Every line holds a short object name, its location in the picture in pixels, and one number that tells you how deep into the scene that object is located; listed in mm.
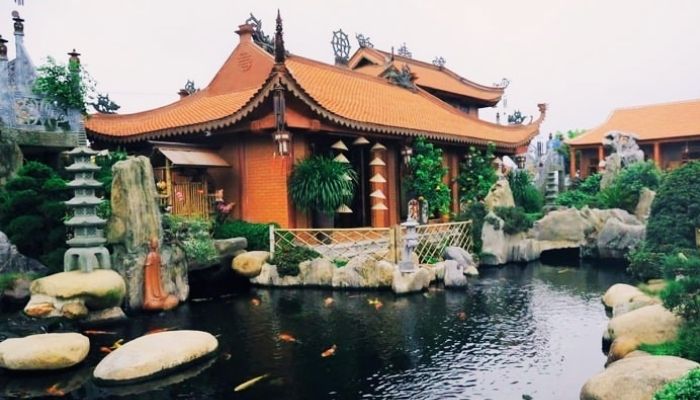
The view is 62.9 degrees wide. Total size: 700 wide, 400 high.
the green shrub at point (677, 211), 9523
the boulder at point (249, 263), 12555
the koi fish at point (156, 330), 8757
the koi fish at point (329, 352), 7402
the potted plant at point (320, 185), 13672
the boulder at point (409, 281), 11266
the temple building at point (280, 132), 13695
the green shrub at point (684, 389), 3521
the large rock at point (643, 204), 18969
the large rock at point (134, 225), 10242
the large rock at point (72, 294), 8945
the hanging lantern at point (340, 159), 14398
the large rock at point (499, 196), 16984
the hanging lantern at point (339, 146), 14781
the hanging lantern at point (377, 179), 15246
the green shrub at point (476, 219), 15617
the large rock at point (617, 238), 16062
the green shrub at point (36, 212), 11078
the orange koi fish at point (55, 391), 6340
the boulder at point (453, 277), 11875
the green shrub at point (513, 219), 15609
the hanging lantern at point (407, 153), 16859
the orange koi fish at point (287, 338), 8125
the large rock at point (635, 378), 5051
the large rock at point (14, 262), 10727
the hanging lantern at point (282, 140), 12891
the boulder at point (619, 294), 9171
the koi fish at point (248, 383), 6277
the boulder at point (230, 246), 12602
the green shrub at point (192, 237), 11164
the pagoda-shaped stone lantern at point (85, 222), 9898
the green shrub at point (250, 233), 13344
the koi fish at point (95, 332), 8750
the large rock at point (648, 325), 6766
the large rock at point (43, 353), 7078
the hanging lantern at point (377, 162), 15633
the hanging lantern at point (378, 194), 15242
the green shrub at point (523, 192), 22266
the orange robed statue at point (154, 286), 10273
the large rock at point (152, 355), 6621
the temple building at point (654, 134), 29141
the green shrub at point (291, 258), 12211
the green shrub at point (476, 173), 19156
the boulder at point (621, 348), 6656
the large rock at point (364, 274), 11604
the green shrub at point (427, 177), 16781
